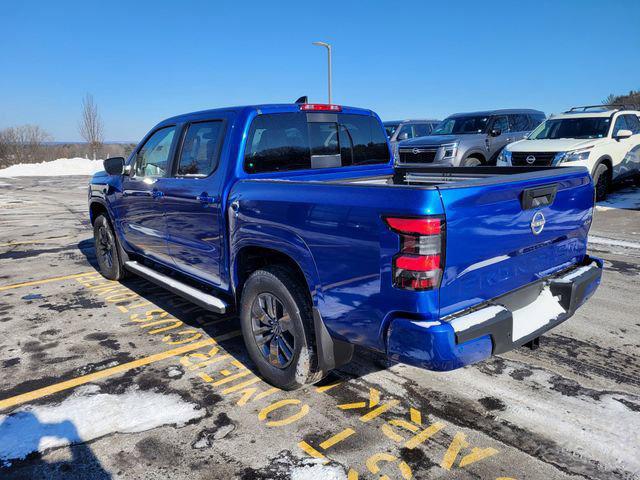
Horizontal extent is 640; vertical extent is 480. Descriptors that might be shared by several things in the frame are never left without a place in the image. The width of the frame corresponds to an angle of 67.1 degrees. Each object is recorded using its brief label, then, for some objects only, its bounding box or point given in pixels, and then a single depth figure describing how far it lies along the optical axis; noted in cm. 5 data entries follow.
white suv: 1008
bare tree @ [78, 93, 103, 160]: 4617
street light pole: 2230
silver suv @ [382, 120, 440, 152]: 1613
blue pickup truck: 237
